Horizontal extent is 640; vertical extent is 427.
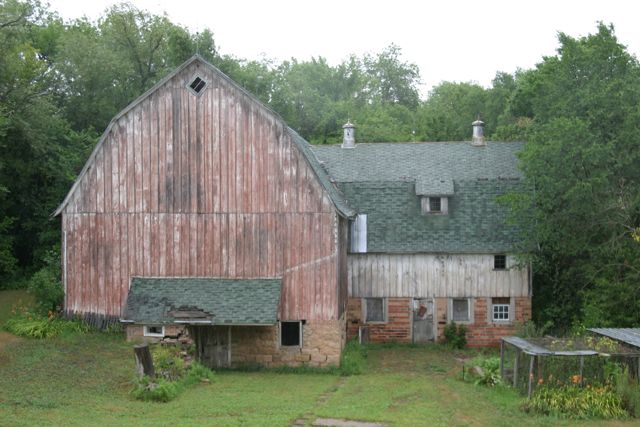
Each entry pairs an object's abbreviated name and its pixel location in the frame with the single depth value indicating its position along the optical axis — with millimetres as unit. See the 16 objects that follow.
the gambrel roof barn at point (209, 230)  24250
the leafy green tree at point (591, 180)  25078
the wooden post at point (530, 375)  18347
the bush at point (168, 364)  19914
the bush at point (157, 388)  18203
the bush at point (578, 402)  17250
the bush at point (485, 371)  21094
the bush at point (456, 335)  28516
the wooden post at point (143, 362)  19047
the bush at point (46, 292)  26797
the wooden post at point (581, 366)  18200
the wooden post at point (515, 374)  20141
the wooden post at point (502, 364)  21205
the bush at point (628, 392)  17328
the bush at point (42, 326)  24969
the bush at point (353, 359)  23859
